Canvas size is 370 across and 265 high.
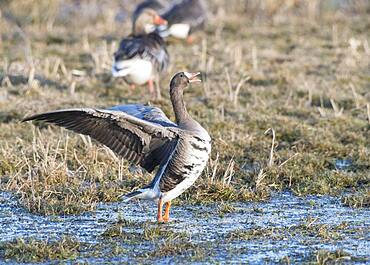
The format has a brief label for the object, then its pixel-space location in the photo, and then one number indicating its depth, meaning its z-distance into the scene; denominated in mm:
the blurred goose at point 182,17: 28266
